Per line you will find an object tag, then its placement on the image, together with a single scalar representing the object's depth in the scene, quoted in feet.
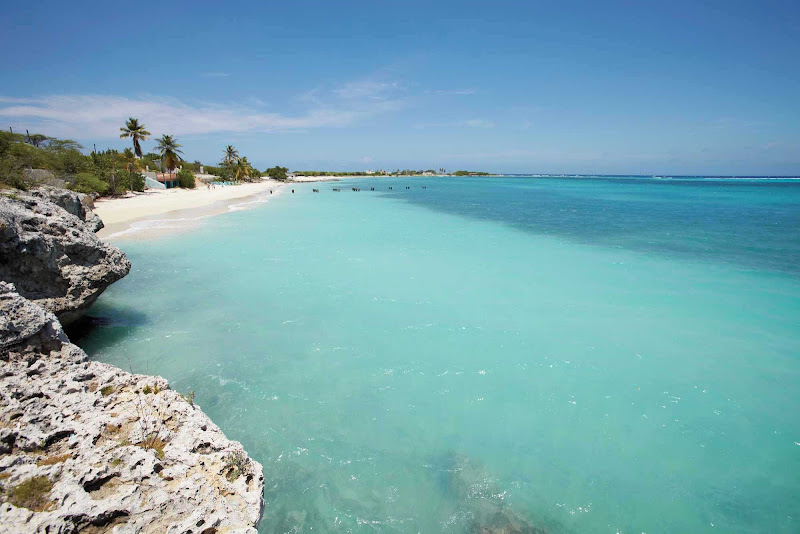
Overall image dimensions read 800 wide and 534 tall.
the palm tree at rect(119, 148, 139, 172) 138.82
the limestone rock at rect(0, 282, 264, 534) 8.29
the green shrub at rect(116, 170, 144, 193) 119.44
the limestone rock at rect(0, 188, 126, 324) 19.76
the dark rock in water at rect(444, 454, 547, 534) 14.17
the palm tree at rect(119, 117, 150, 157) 155.02
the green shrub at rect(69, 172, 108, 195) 93.49
